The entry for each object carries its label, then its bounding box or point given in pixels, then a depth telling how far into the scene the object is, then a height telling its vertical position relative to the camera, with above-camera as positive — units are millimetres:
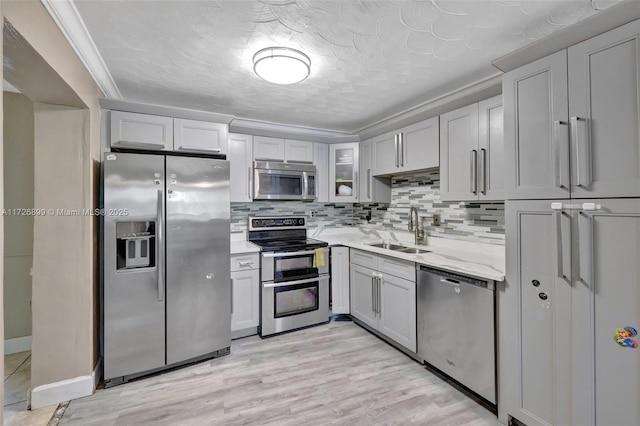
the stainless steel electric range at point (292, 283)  3078 -769
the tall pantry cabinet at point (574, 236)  1324 -117
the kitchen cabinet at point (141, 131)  2459 +748
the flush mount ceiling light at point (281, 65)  1861 +1000
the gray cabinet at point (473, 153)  2229 +520
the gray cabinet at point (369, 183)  3617 +402
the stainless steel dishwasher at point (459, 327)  1957 -861
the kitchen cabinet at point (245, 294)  2988 -837
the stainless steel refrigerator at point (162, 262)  2277 -402
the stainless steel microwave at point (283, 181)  3379 +419
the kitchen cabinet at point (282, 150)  3423 +808
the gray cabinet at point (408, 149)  2799 +704
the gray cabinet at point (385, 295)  2619 -832
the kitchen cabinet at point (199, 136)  2654 +754
